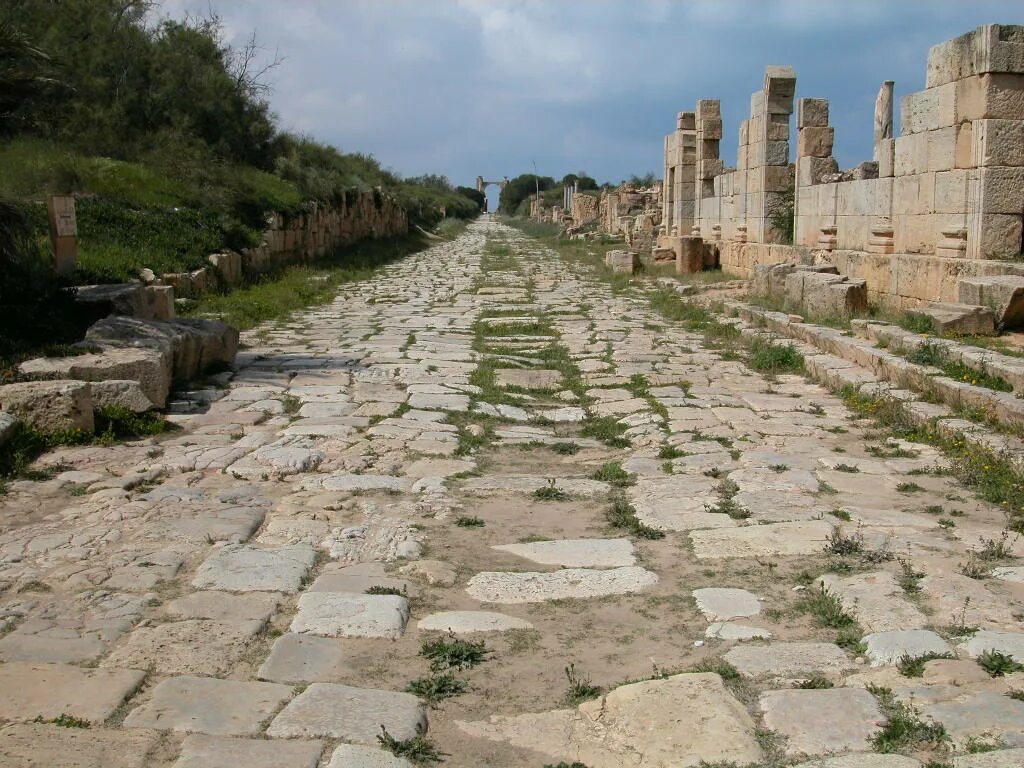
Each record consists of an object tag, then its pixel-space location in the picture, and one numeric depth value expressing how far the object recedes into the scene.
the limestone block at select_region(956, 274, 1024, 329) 9.48
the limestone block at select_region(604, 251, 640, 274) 21.81
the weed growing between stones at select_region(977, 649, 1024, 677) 3.45
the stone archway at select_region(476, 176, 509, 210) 140.48
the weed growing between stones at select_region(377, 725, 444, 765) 3.09
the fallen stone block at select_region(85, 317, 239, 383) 8.38
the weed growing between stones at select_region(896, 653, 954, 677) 3.51
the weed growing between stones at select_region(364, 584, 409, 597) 4.41
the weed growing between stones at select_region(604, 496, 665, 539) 5.27
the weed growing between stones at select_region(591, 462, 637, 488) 6.30
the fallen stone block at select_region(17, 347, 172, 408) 7.48
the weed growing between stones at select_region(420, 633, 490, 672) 3.76
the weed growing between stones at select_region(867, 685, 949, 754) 3.03
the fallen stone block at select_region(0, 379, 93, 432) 6.72
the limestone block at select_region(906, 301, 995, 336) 9.56
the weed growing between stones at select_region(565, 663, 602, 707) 3.50
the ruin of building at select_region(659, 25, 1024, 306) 10.95
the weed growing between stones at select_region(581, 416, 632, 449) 7.43
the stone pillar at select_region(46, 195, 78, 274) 10.98
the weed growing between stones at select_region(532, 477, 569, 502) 5.97
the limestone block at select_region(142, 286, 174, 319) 10.73
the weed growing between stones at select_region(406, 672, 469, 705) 3.51
